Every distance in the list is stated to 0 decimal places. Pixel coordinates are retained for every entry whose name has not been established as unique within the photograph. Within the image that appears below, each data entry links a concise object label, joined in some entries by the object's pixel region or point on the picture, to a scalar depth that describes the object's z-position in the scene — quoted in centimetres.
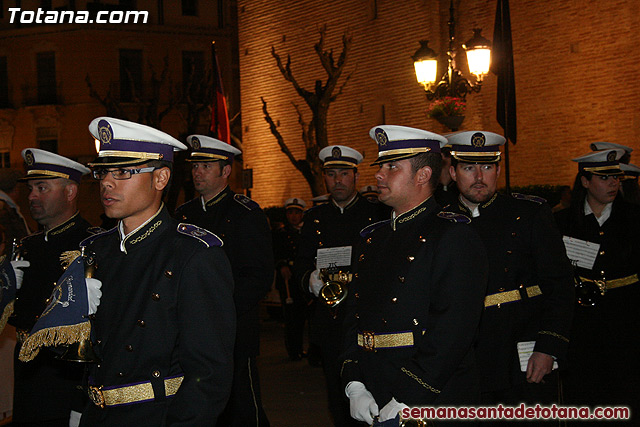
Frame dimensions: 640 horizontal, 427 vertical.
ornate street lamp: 1375
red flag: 1444
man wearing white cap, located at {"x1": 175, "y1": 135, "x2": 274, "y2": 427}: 657
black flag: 894
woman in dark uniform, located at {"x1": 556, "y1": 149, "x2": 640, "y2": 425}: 688
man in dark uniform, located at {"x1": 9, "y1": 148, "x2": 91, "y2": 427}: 521
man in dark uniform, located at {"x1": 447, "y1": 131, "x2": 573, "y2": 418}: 546
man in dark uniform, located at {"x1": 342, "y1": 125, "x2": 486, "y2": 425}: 391
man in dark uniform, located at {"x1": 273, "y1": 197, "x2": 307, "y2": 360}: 1214
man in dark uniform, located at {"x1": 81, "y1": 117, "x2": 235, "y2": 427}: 332
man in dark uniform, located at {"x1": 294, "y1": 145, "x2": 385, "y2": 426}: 698
